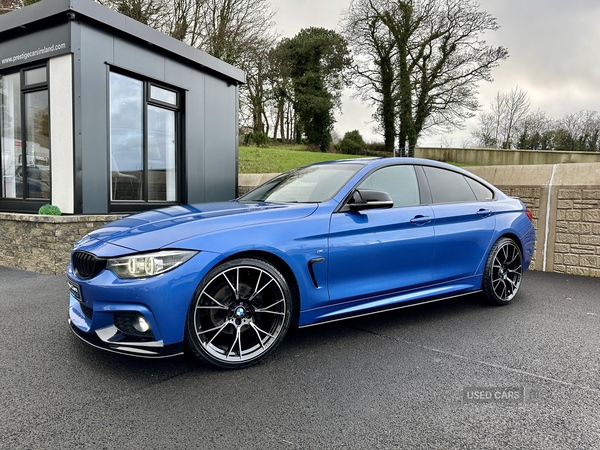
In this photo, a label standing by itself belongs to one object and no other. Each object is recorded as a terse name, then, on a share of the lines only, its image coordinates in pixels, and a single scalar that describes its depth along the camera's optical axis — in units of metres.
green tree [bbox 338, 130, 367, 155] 30.10
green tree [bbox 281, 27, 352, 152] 30.28
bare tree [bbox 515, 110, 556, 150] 32.50
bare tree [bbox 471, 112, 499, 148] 34.41
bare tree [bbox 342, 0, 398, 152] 27.55
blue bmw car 2.59
